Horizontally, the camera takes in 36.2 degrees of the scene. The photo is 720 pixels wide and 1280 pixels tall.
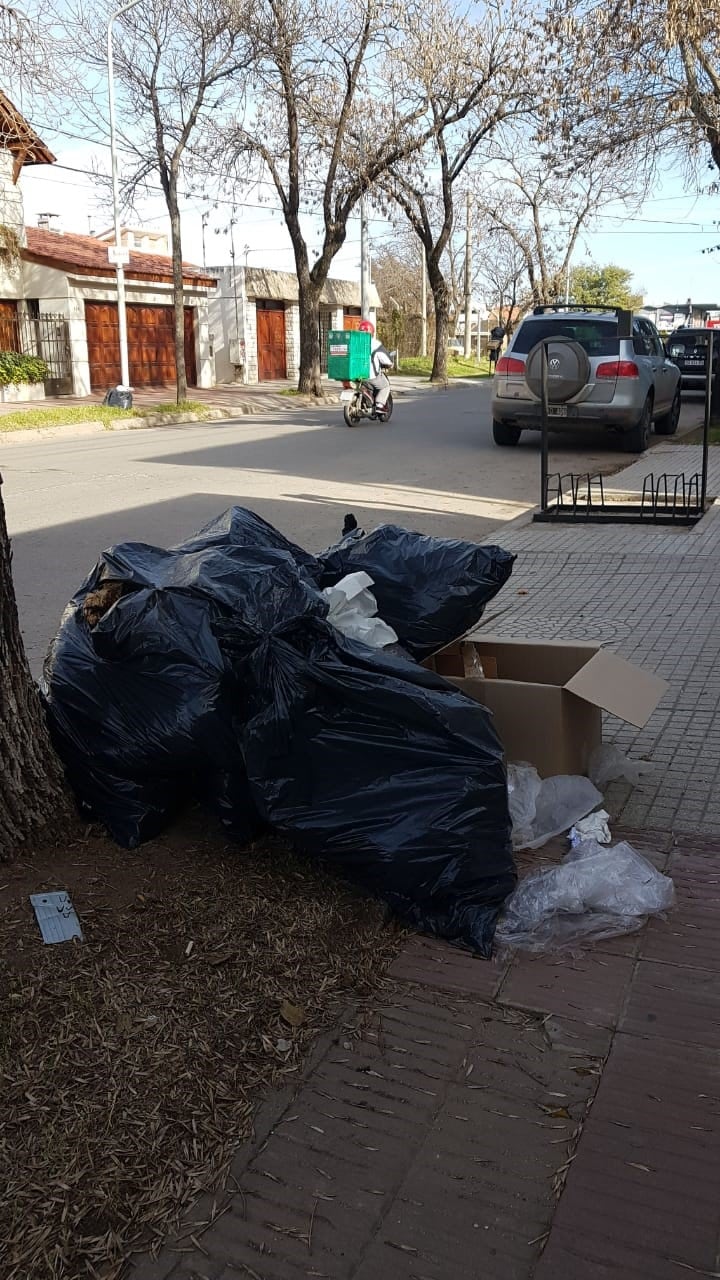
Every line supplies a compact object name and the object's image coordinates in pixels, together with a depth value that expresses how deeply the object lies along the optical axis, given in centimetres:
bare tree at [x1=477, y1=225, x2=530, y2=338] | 7325
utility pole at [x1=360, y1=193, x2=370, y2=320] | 3698
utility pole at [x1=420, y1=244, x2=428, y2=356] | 5797
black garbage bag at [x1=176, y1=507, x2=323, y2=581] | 366
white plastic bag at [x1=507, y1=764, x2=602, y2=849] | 350
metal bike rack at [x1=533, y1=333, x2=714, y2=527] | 944
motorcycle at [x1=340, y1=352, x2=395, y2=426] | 2030
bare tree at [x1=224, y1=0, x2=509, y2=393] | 2445
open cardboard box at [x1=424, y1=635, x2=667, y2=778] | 362
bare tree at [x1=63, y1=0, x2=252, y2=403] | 2297
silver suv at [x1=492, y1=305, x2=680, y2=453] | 1412
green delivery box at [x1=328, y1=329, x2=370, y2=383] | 2220
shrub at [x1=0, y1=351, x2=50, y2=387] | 2650
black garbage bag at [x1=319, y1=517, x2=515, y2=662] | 358
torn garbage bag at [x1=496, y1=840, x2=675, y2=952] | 303
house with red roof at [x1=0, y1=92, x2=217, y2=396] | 2816
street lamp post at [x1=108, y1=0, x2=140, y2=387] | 2362
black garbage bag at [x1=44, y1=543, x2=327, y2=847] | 304
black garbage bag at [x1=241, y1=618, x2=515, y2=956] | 297
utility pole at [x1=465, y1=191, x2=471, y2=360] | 5912
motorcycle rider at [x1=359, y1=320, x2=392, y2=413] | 1962
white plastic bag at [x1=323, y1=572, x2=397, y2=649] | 342
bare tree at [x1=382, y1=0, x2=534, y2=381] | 2648
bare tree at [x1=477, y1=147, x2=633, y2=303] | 3651
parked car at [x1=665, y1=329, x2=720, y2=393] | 2669
